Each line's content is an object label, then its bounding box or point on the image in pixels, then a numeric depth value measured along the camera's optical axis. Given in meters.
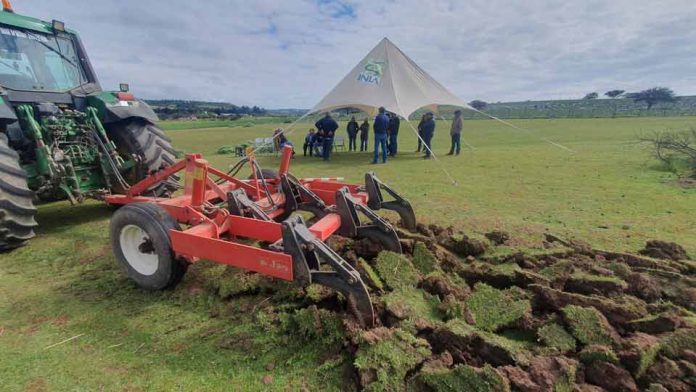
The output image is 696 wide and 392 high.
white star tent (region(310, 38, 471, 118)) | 9.92
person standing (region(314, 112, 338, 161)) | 11.61
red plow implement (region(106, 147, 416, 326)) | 2.30
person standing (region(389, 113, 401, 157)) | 12.11
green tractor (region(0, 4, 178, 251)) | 3.80
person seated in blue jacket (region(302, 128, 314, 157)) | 12.72
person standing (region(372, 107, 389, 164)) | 10.42
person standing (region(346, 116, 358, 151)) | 14.14
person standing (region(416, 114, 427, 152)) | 12.01
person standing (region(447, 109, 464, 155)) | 11.65
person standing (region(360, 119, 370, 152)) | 14.17
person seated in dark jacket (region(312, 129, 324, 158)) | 12.18
